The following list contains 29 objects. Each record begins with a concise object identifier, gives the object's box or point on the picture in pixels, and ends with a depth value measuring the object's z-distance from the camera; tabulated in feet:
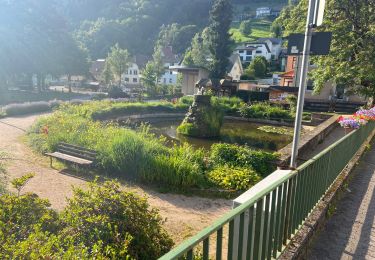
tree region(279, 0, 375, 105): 62.90
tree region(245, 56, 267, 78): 224.12
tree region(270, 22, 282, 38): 363.56
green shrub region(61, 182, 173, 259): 13.05
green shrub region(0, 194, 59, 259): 12.97
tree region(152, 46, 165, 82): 196.95
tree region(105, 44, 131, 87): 186.80
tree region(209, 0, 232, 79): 192.24
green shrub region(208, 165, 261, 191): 29.30
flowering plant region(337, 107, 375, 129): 34.21
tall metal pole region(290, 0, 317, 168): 17.43
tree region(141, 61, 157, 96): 175.83
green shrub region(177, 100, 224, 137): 60.13
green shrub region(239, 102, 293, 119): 87.97
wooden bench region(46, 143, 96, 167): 33.19
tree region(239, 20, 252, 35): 421.59
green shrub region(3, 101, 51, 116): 74.53
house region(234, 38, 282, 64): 302.66
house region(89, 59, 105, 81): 267.14
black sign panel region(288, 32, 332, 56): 17.30
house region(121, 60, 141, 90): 268.21
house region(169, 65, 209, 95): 146.61
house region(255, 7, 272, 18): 496.80
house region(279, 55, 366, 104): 119.34
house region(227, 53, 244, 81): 229.19
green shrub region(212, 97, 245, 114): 94.94
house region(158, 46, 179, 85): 266.16
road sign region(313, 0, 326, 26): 17.16
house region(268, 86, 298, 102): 115.76
